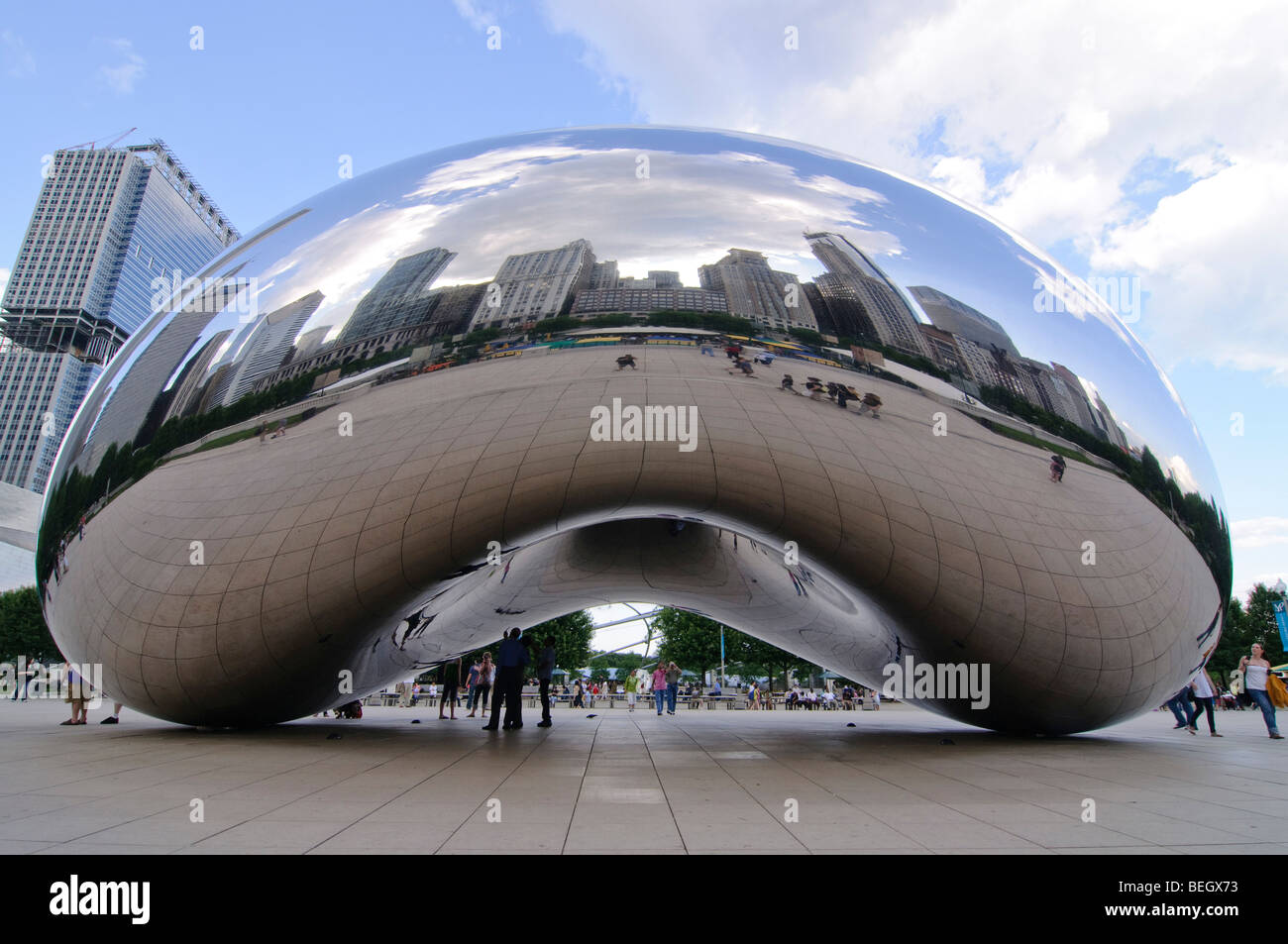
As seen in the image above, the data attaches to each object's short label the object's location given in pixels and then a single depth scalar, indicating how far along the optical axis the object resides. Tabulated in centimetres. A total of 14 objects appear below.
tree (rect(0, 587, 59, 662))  5431
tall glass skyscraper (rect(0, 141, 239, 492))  14038
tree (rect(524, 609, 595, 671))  4494
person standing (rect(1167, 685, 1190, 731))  1392
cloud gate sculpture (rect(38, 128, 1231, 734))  703
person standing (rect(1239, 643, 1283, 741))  1130
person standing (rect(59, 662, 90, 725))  1185
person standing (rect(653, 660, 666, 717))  2073
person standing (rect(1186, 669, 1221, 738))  1192
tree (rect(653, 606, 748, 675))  5378
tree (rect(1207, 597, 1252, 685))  5228
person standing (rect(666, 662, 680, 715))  1975
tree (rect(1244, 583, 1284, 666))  5425
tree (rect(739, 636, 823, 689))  4734
